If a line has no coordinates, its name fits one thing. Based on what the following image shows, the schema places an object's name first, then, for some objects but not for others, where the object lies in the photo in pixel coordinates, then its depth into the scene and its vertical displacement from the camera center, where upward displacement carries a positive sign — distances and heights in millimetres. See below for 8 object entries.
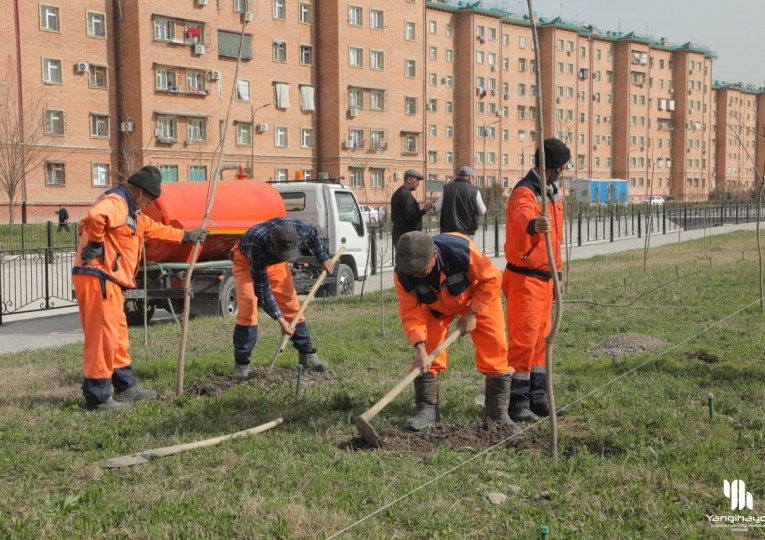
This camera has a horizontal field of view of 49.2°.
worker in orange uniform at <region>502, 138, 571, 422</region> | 5789 -533
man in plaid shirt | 7098 -629
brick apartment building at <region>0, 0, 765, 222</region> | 43125 +7961
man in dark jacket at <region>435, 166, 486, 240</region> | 10586 +40
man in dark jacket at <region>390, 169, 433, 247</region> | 11055 +33
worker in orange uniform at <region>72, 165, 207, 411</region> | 6312 -504
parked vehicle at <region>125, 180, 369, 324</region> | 11484 -584
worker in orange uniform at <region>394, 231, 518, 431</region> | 5312 -679
